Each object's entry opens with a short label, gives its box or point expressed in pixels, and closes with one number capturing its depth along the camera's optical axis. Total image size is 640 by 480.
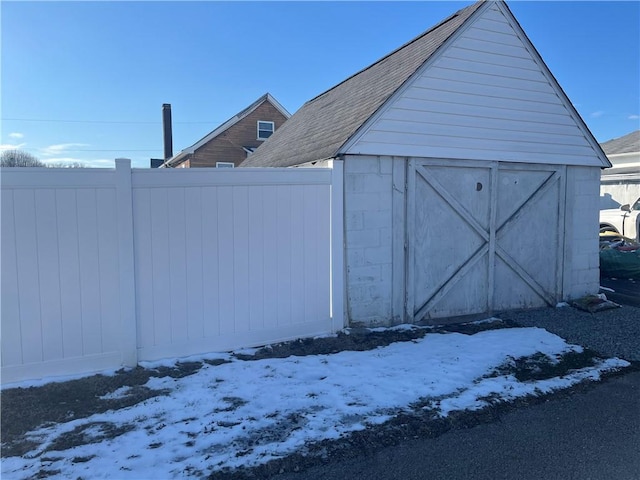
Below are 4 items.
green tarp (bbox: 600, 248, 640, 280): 10.48
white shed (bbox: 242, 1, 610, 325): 6.20
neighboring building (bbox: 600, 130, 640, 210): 18.25
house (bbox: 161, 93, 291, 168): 24.53
